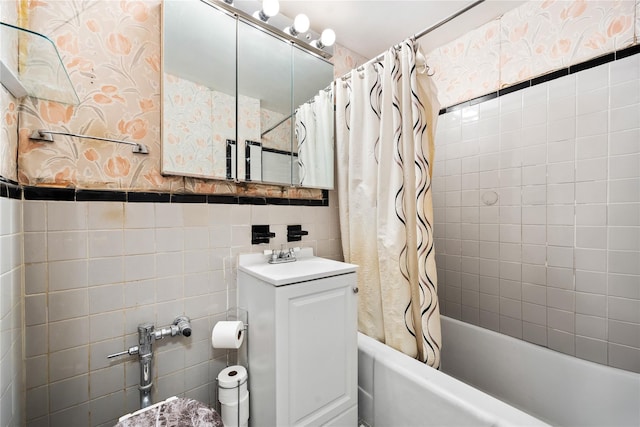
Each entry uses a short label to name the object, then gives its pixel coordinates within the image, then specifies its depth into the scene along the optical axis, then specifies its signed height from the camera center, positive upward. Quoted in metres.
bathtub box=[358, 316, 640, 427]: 0.87 -0.81
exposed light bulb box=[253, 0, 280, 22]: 1.24 +1.02
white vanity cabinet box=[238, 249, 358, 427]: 0.94 -0.54
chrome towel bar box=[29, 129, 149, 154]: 0.83 +0.26
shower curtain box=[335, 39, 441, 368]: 1.13 +0.06
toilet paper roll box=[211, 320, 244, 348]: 0.99 -0.49
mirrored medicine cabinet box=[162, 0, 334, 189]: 1.08 +0.57
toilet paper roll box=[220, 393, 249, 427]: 1.00 -0.81
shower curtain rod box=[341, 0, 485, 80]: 1.01 +0.81
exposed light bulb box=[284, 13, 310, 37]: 1.34 +1.02
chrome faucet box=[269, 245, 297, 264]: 1.28 -0.23
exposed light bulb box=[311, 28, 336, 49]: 1.48 +1.03
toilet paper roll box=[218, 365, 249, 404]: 1.00 -0.71
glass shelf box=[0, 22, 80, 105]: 0.69 +0.44
